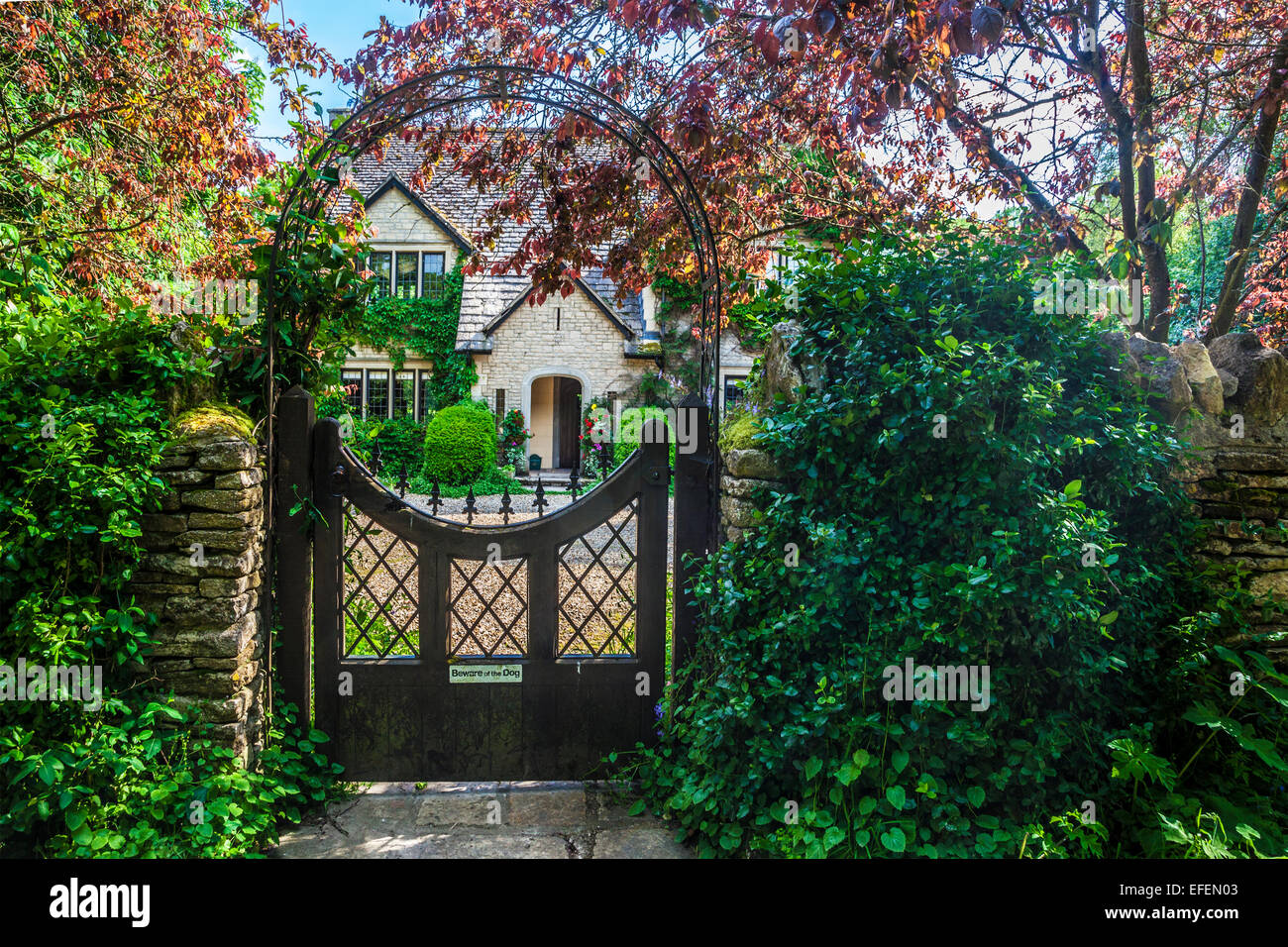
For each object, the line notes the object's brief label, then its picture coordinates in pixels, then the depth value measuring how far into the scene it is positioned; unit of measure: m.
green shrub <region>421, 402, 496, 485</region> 14.29
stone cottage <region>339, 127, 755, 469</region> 16.02
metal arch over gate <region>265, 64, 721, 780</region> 3.32
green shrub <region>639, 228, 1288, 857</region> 2.56
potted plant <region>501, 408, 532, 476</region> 15.60
